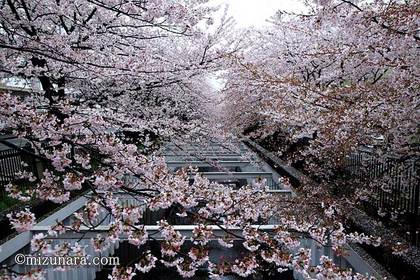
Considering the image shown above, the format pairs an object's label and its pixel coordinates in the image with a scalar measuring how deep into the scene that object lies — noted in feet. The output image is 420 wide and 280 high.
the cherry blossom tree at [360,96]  12.48
